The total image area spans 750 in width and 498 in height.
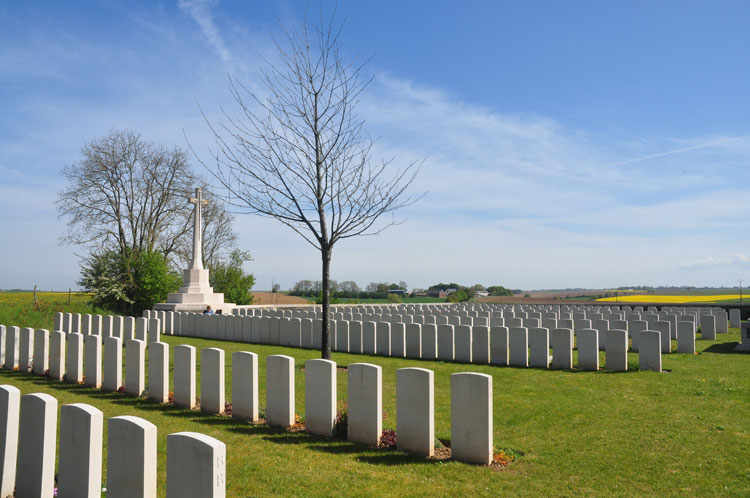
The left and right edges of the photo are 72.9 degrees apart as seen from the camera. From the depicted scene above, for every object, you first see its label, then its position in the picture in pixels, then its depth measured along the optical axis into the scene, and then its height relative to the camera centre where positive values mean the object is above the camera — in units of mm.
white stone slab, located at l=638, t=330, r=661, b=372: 10062 -1433
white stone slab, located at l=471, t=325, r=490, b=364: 11812 -1580
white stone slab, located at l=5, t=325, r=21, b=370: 10836 -1478
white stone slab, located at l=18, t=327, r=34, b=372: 10547 -1527
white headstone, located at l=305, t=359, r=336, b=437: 5805 -1378
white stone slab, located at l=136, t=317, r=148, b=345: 13515 -1343
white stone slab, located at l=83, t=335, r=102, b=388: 8883 -1457
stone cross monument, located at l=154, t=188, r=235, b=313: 24147 -607
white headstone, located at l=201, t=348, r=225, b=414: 6918 -1425
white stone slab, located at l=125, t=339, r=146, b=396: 7981 -1422
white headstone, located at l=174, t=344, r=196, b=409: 7250 -1404
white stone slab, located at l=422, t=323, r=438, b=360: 12695 -1613
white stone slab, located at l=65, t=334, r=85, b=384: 9195 -1476
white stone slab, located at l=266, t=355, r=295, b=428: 6188 -1405
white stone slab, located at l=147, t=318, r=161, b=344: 13555 -1378
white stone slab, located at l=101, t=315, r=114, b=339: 15117 -1433
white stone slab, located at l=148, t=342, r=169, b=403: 7617 -1430
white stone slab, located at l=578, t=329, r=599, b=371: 10734 -1540
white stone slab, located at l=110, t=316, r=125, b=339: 14851 -1406
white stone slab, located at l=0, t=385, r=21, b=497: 4094 -1306
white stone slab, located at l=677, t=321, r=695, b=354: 12820 -1521
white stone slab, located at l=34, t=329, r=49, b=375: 10180 -1494
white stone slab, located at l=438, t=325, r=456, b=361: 12328 -1601
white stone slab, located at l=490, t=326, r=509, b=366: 11492 -1543
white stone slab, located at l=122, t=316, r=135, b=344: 14328 -1455
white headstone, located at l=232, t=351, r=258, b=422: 6504 -1405
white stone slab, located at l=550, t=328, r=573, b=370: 10797 -1528
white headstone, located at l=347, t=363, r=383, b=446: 5469 -1380
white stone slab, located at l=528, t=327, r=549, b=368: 11047 -1539
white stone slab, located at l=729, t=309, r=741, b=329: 20891 -1739
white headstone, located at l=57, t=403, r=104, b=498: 3377 -1185
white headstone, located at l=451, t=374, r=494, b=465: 4879 -1366
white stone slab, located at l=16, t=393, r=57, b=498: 3818 -1288
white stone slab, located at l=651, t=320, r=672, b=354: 12648 -1413
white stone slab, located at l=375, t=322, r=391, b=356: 13406 -1632
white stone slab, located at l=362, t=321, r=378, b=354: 13695 -1641
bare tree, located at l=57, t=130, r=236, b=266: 31497 +5287
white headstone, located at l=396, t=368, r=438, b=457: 5121 -1367
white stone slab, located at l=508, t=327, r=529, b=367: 11227 -1536
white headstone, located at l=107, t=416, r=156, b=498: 3068 -1119
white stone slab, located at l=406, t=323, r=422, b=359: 12930 -1617
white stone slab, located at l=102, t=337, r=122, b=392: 8523 -1487
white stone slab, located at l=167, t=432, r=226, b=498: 2717 -1040
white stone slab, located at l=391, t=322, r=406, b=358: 13211 -1655
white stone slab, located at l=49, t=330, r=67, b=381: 9641 -1487
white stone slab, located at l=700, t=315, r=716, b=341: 16844 -1668
